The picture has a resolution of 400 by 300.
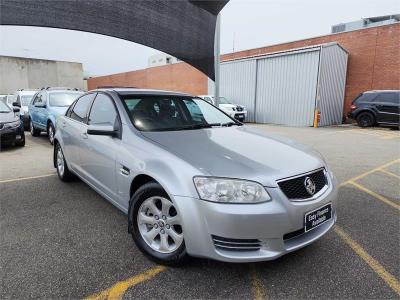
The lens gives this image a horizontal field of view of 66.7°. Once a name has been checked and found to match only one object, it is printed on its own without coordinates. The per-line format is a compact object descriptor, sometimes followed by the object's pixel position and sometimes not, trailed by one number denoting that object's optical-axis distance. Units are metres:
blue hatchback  8.70
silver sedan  2.23
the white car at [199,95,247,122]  16.44
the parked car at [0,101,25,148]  7.75
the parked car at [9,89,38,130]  11.80
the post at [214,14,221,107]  7.27
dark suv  13.39
